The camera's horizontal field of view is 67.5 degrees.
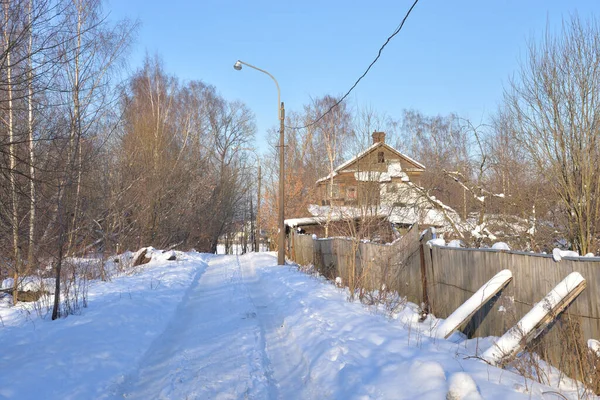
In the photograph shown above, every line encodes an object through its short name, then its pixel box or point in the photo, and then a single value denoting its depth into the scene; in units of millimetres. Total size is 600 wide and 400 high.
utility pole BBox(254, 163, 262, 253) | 42928
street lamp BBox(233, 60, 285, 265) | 20531
